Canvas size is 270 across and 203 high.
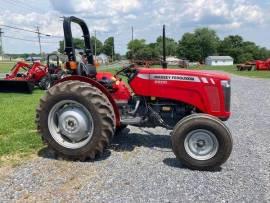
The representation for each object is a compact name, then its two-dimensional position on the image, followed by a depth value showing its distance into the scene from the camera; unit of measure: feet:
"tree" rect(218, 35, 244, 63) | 246.01
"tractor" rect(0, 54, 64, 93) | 31.49
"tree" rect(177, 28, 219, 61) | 217.86
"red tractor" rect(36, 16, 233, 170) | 10.82
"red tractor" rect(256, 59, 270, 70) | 93.57
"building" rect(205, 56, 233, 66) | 219.21
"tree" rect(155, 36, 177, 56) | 213.85
